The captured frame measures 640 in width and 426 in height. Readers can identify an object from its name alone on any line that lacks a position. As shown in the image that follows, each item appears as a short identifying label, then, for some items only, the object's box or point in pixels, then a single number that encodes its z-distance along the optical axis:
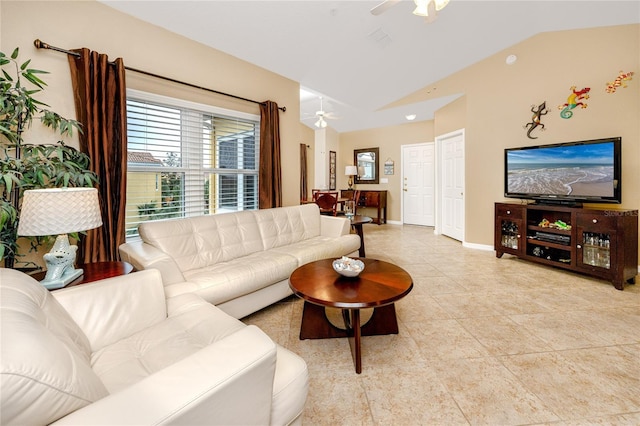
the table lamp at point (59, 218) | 1.39
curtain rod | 2.01
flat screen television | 3.00
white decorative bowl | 1.87
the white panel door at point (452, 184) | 5.00
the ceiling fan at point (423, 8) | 2.20
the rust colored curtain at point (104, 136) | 2.15
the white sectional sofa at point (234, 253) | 1.93
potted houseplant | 1.59
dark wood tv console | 2.83
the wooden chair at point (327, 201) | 5.23
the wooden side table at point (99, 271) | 1.59
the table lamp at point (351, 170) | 7.40
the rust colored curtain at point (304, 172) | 7.35
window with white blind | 2.59
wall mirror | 7.34
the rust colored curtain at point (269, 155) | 3.53
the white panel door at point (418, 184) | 6.53
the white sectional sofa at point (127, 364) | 0.60
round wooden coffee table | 1.59
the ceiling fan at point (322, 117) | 5.44
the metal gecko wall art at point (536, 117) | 3.70
